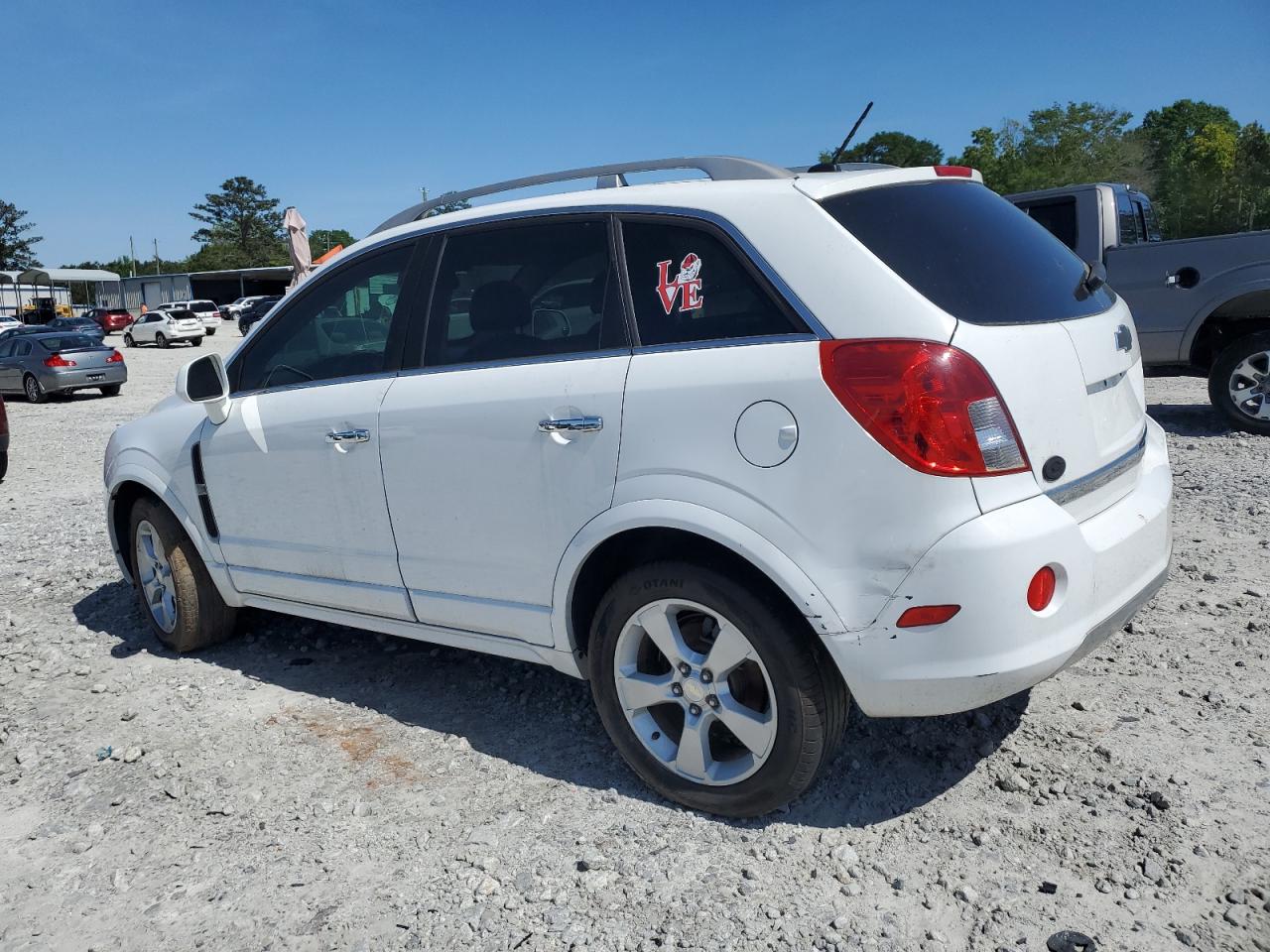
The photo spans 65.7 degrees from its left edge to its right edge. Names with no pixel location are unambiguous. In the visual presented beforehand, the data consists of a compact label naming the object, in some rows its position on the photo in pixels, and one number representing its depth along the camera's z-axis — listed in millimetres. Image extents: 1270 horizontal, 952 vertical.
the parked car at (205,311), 43156
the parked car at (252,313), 47431
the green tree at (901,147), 81562
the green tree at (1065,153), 54469
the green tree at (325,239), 104844
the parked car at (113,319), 54438
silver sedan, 19500
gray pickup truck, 7492
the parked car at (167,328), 41406
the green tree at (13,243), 92250
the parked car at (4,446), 9760
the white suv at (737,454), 2400
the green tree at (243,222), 108688
